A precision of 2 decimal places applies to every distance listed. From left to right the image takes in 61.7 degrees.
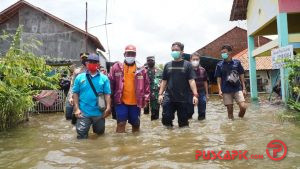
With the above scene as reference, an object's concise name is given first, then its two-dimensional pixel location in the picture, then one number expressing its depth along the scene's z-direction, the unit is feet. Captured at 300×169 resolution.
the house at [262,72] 70.30
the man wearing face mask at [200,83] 20.05
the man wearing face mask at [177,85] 15.13
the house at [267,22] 26.79
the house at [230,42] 92.77
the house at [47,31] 57.19
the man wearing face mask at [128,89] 14.33
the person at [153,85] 20.23
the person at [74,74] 16.70
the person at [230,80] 18.18
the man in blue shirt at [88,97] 13.29
